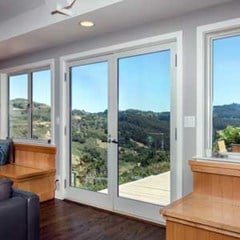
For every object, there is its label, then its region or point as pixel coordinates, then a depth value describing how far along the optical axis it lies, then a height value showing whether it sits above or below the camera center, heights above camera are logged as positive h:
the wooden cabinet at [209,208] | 2.08 -0.70
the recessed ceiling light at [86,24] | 3.32 +1.14
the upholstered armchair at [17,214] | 2.04 -0.66
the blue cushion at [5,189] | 2.17 -0.50
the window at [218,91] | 2.95 +0.32
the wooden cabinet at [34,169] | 4.12 -0.72
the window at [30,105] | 4.88 +0.31
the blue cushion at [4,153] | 4.89 -0.52
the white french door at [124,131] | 3.41 -0.12
